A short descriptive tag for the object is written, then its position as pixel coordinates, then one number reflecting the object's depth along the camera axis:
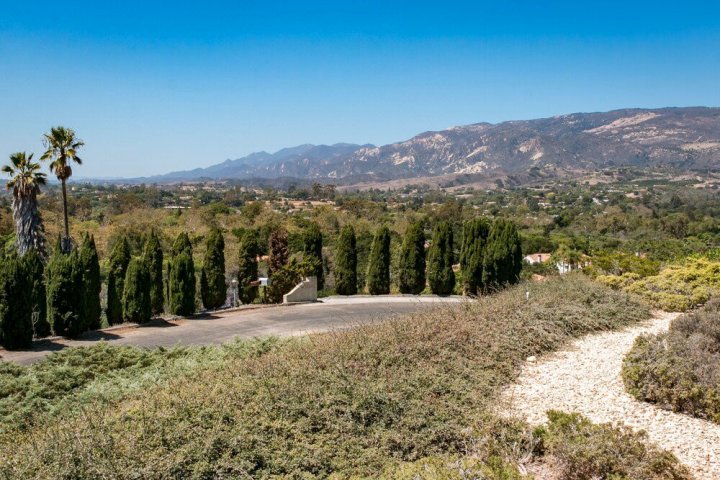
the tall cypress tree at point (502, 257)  22.41
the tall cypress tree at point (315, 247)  24.70
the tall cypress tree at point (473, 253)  23.12
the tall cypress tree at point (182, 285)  18.88
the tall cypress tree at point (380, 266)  24.14
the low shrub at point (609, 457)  5.61
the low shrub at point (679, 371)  7.52
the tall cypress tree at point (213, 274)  20.86
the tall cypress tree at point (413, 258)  24.30
